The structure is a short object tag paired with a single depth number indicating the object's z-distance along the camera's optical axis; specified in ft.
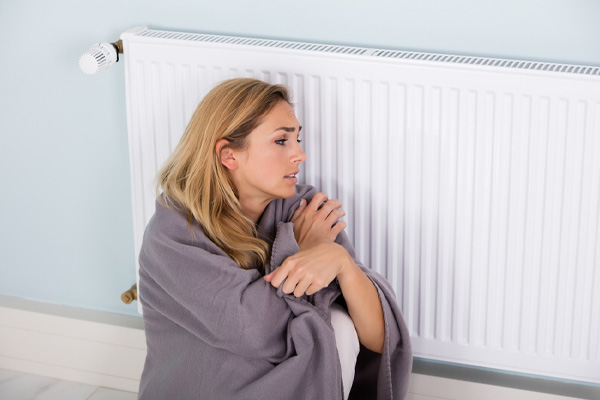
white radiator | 5.10
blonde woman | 4.77
